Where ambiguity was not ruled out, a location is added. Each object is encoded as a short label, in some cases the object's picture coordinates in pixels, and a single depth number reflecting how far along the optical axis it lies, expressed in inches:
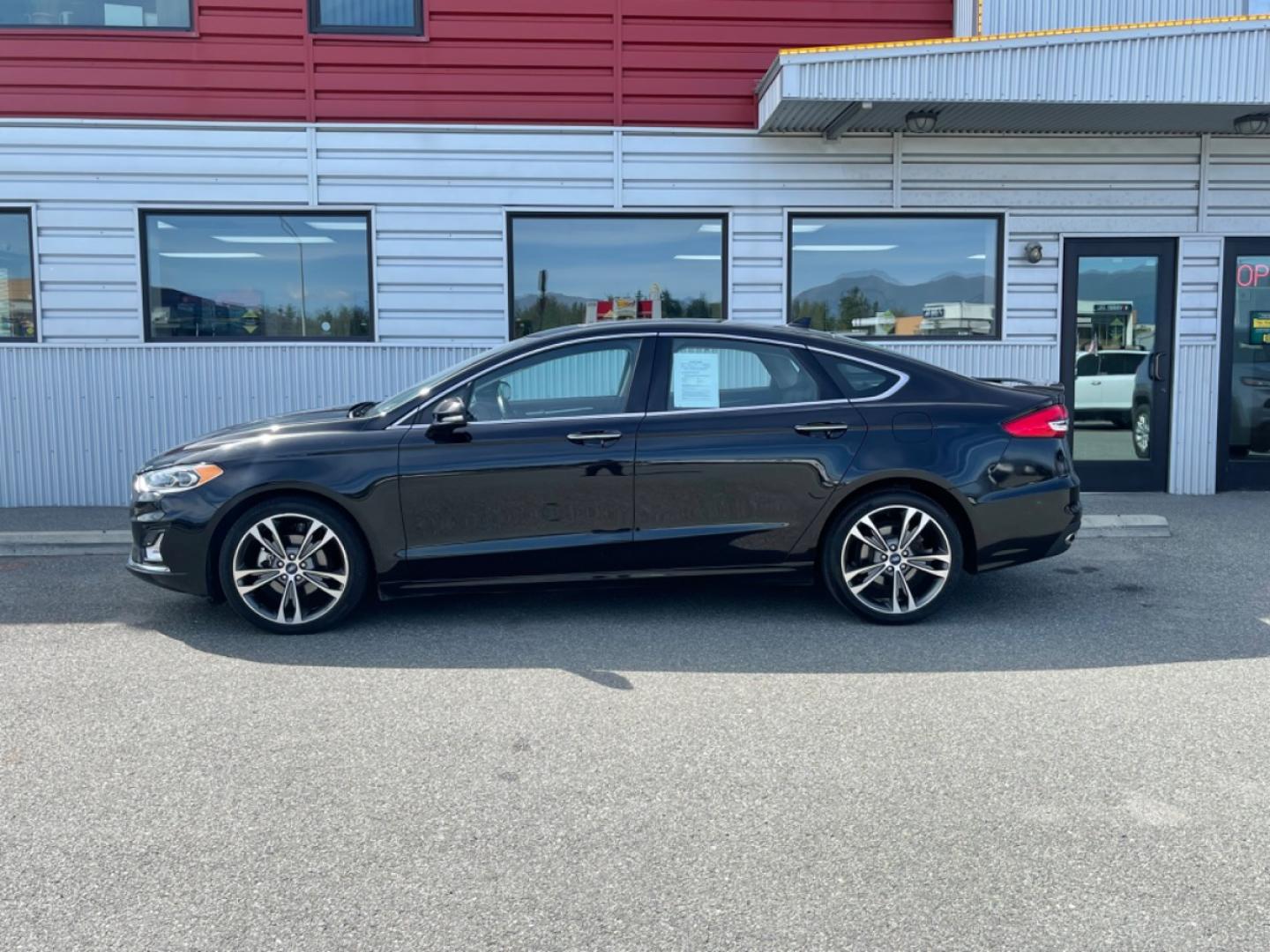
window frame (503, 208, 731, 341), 387.5
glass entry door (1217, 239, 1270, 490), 394.9
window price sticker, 231.0
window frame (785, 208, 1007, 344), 391.9
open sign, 395.2
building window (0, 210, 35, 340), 379.9
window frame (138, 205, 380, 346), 378.3
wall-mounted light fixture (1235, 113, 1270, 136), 367.6
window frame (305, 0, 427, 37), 374.0
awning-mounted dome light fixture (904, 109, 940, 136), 363.9
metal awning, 327.6
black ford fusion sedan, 221.9
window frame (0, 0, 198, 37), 367.6
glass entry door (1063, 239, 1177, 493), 394.3
